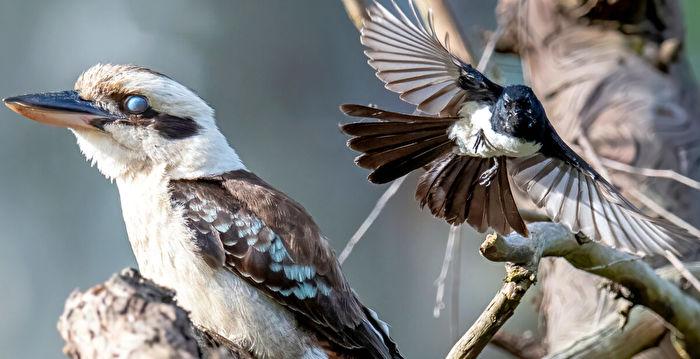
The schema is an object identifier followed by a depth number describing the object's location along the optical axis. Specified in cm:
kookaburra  510
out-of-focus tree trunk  759
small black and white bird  552
